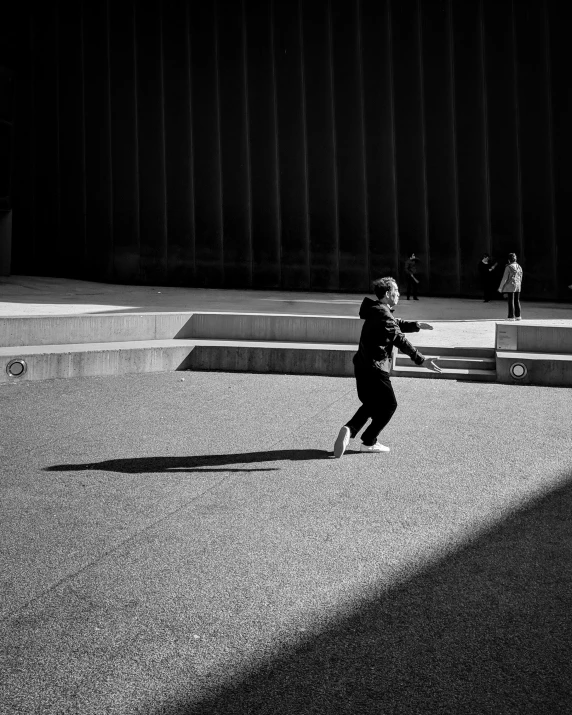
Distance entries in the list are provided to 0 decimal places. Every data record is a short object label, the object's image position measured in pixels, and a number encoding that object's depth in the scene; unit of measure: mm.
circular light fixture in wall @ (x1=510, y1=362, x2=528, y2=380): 13508
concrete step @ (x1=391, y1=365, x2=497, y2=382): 13739
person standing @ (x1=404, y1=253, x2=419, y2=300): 25422
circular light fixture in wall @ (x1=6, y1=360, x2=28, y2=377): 13577
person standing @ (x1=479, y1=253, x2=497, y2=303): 25609
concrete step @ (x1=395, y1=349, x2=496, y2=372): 14266
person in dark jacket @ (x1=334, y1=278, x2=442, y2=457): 8898
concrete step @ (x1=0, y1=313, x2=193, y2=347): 15242
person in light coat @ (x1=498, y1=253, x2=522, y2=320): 18984
